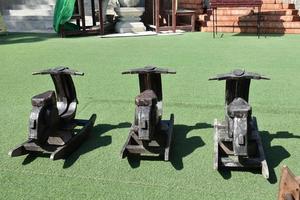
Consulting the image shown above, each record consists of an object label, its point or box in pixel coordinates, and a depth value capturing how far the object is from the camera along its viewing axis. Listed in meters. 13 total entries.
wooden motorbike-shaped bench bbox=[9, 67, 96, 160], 2.55
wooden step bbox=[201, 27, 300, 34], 8.96
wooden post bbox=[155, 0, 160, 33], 9.29
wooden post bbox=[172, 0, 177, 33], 9.30
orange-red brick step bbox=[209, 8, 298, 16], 9.23
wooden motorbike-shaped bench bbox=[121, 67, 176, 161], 2.45
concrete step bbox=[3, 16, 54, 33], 10.66
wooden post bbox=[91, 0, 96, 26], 9.92
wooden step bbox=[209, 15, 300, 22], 8.98
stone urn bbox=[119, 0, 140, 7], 9.91
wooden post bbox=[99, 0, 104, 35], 9.03
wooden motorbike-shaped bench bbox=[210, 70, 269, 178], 2.26
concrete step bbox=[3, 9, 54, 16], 11.22
